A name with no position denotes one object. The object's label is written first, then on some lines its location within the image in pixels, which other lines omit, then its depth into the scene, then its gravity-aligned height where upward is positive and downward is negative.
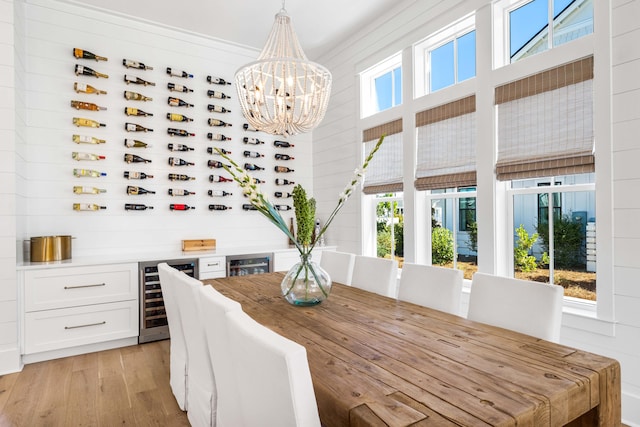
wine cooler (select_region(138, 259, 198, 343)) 3.51 -0.89
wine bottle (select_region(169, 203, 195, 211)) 4.15 +0.10
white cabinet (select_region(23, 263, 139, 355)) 3.06 -0.81
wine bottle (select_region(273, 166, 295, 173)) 4.92 +0.64
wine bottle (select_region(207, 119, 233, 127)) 4.41 +1.15
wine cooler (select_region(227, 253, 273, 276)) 3.96 -0.55
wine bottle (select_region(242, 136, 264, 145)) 4.67 +0.98
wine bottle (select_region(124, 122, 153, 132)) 3.92 +0.97
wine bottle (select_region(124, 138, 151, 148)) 3.91 +0.79
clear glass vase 2.08 -0.41
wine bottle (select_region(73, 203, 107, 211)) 3.64 +0.09
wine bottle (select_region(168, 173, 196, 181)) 4.14 +0.45
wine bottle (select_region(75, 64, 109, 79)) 3.66 +1.49
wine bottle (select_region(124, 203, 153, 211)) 3.91 +0.10
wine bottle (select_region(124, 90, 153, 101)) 3.91 +1.31
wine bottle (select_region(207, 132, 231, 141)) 4.40 +0.98
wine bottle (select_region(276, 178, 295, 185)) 4.94 +0.47
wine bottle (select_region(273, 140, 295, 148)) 4.92 +0.99
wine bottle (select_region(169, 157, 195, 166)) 4.15 +0.63
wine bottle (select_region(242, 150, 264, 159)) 4.67 +0.81
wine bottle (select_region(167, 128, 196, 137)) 4.14 +0.97
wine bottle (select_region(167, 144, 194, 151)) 4.16 +0.80
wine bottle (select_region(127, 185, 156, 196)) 3.91 +0.28
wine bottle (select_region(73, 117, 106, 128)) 3.67 +0.96
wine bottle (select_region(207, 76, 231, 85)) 4.44 +1.68
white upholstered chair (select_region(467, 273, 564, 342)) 1.64 -0.45
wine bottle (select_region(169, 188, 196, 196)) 4.15 +0.28
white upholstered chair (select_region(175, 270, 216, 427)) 1.71 -0.70
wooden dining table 0.97 -0.52
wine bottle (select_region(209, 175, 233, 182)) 4.41 +0.46
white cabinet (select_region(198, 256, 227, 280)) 3.78 -0.55
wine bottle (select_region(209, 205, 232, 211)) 4.41 +0.10
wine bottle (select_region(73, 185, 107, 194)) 3.65 +0.27
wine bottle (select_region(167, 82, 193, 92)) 4.16 +1.50
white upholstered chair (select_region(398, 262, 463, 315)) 2.11 -0.45
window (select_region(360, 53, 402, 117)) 4.02 +1.52
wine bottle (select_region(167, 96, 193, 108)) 4.17 +1.33
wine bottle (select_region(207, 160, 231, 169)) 4.38 +0.63
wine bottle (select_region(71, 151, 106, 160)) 3.66 +0.62
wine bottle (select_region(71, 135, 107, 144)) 3.66 +0.79
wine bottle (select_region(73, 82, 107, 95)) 3.67 +1.32
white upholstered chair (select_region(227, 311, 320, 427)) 0.87 -0.42
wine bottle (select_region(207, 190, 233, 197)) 4.41 +0.28
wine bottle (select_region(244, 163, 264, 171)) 4.67 +0.64
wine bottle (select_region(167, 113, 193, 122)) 4.15 +1.14
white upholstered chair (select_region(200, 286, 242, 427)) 1.29 -0.52
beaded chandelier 2.36 +0.86
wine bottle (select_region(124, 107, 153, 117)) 3.92 +1.14
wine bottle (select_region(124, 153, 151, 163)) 3.89 +0.63
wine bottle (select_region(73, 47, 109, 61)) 3.65 +1.65
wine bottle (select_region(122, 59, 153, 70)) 3.90 +1.66
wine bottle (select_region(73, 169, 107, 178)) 3.66 +0.44
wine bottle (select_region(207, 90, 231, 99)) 4.42 +1.51
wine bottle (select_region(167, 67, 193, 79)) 4.16 +1.66
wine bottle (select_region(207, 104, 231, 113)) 4.41 +1.32
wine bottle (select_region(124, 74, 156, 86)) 3.90 +1.49
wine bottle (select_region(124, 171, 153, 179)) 3.91 +0.45
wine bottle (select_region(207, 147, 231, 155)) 4.41 +0.80
